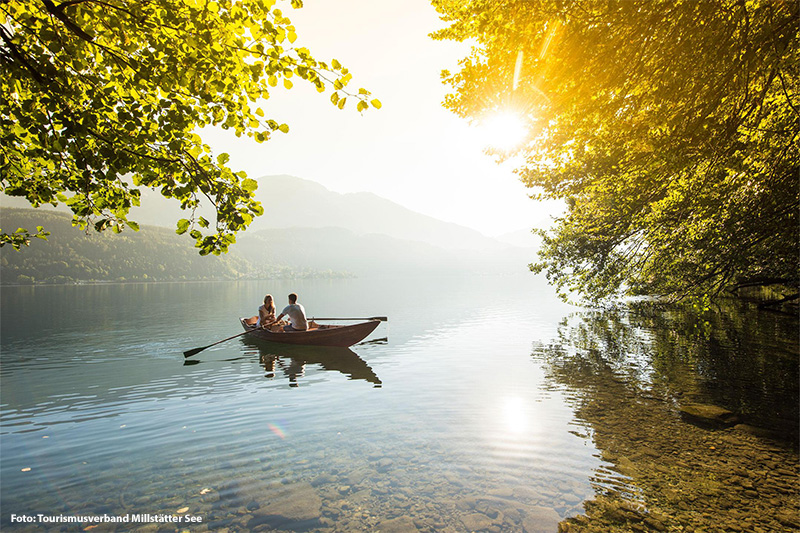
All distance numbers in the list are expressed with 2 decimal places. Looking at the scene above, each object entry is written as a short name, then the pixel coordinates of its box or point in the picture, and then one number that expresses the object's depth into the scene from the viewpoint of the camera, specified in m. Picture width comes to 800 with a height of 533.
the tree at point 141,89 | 4.63
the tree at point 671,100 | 6.37
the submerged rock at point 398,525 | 6.32
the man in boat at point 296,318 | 21.27
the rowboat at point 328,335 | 21.09
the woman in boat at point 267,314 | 22.73
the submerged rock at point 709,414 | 10.09
